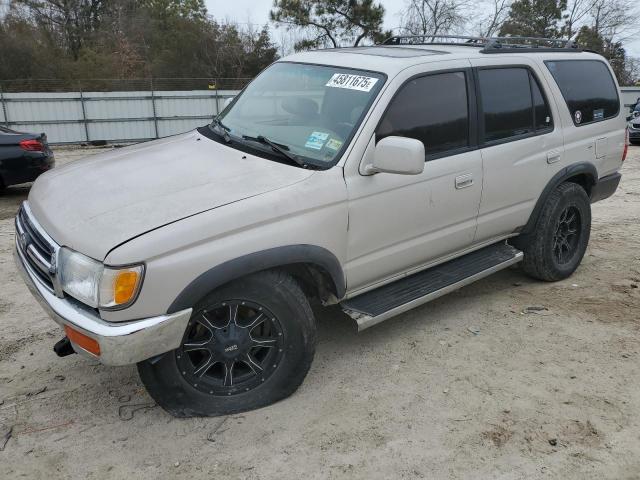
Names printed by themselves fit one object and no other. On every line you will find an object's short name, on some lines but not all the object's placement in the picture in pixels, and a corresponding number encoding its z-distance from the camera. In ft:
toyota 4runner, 8.98
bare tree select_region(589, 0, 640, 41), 128.98
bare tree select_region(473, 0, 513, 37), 114.33
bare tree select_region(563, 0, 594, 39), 131.75
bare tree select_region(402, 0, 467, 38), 110.52
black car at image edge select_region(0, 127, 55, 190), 27.48
